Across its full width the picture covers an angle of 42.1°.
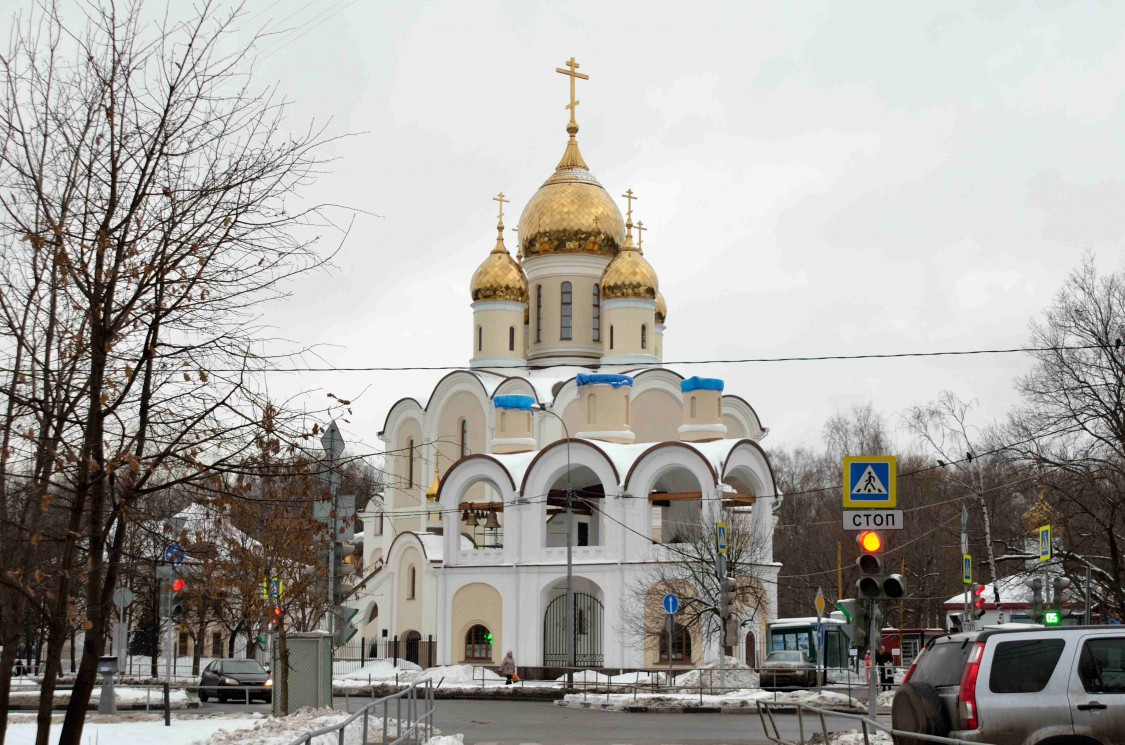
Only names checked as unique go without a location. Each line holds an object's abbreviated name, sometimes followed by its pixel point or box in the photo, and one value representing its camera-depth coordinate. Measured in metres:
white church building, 45.94
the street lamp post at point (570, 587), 38.84
